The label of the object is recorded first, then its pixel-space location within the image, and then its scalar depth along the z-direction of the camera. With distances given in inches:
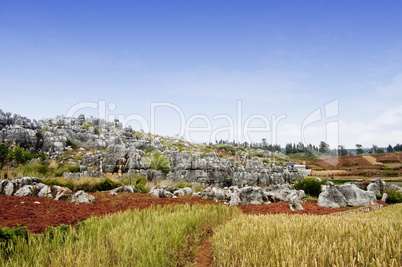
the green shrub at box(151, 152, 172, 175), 1546.5
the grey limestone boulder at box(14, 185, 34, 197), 532.8
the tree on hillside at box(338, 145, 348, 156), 6397.6
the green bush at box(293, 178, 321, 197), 971.3
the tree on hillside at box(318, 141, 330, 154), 6520.7
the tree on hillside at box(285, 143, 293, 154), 7039.4
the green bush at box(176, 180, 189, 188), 1005.2
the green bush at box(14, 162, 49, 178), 785.4
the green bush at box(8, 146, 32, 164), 1895.9
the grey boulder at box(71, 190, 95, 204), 514.6
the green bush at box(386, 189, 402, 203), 818.2
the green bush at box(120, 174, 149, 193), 821.2
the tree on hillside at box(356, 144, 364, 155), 6291.8
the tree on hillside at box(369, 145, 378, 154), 6524.6
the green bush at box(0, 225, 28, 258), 203.2
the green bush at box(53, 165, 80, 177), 1164.8
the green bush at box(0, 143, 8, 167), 1923.2
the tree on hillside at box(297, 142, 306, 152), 6993.1
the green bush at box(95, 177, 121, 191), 768.1
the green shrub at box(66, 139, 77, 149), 2624.0
